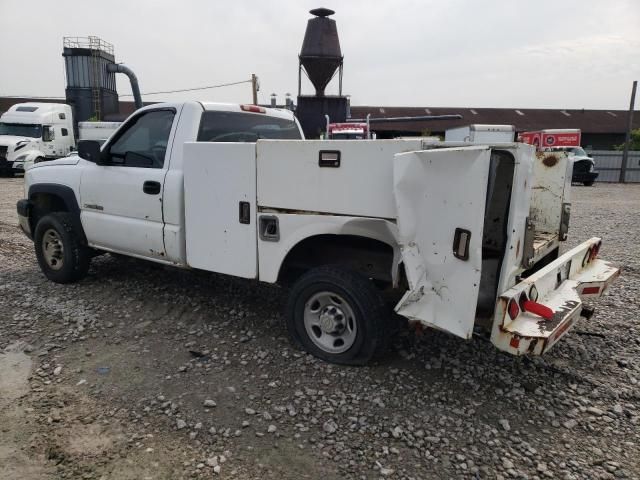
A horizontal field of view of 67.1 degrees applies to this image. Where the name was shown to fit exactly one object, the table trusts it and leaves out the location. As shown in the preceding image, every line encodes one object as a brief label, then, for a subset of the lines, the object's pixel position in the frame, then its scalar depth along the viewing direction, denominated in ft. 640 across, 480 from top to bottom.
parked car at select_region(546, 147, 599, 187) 74.74
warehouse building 119.44
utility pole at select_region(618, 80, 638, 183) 87.68
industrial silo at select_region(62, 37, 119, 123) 110.01
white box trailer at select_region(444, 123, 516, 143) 48.27
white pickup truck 9.23
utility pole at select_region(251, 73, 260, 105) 96.51
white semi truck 70.23
